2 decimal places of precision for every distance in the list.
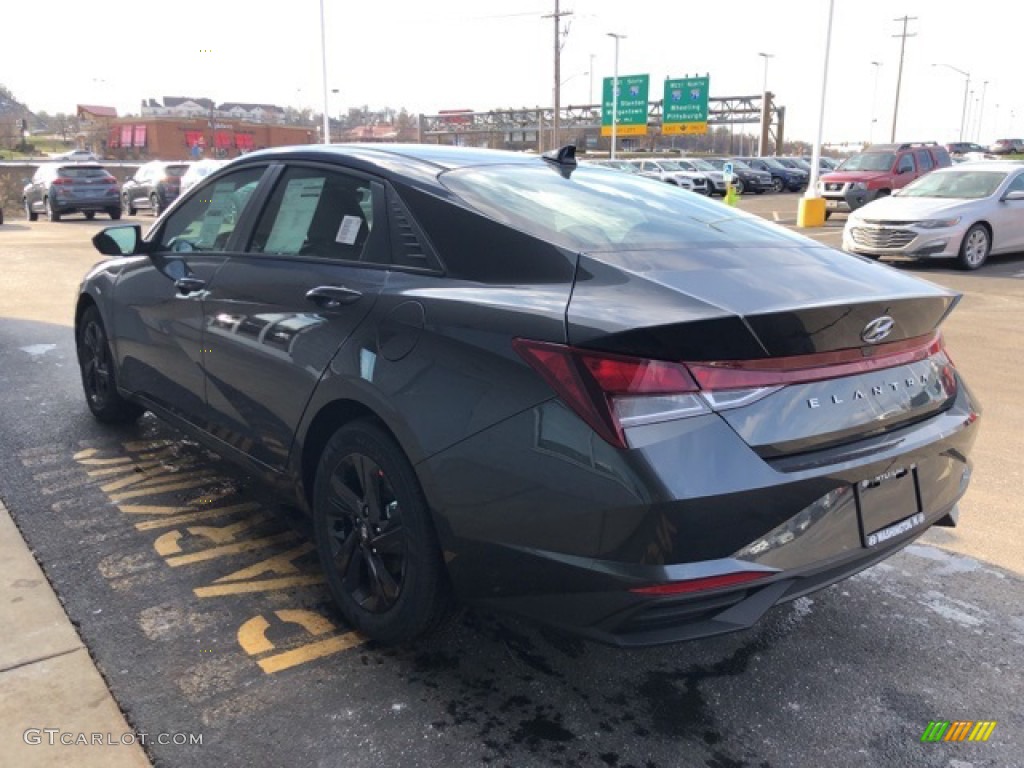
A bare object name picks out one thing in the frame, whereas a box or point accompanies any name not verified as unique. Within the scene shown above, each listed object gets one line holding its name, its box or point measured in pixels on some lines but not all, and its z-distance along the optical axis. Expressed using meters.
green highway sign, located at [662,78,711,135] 57.56
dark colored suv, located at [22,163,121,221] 24.05
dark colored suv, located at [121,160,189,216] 24.72
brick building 74.56
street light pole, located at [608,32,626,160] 51.47
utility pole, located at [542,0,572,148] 45.03
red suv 22.83
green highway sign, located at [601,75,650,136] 54.72
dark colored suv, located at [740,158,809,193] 42.78
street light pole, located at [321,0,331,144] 28.75
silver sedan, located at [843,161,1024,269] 13.02
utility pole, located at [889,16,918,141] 68.09
